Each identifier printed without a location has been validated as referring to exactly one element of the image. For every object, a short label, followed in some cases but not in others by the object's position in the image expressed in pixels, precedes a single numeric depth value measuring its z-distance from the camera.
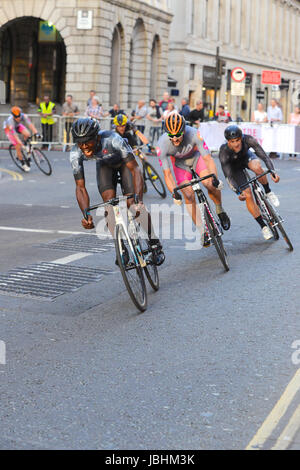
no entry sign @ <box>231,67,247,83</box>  37.28
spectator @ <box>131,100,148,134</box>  32.03
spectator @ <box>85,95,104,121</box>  32.28
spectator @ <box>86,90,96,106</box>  32.44
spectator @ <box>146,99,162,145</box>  33.03
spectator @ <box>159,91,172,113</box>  33.78
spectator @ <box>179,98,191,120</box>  33.34
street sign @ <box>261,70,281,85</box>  40.38
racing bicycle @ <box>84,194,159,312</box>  7.80
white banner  31.09
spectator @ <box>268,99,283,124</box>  32.25
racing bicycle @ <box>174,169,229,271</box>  9.84
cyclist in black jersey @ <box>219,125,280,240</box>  11.46
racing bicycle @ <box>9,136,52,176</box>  22.34
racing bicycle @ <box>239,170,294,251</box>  11.34
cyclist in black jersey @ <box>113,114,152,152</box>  15.58
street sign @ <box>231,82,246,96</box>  38.41
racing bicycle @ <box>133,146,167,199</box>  17.14
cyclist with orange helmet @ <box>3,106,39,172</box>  22.55
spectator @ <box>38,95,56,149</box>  31.89
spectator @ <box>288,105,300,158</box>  30.86
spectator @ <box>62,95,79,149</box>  32.25
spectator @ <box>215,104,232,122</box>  34.59
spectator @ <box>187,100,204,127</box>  33.03
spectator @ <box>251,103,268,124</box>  31.78
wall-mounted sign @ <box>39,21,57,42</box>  40.88
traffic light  36.56
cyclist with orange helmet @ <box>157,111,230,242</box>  10.43
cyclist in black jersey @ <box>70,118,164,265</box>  8.24
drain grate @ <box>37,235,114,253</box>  11.37
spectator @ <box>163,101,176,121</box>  30.36
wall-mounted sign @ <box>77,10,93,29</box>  37.31
